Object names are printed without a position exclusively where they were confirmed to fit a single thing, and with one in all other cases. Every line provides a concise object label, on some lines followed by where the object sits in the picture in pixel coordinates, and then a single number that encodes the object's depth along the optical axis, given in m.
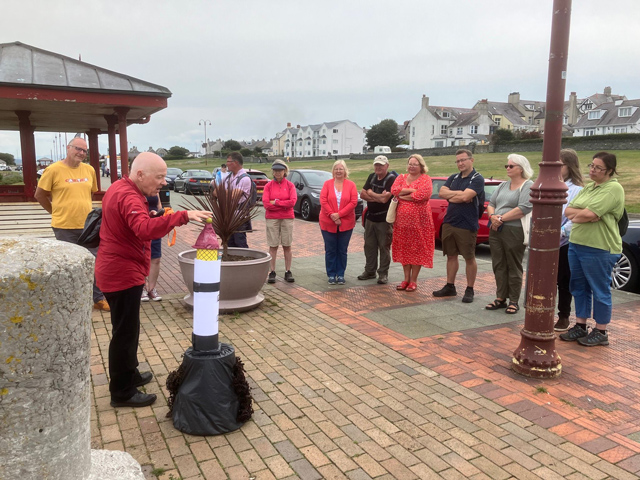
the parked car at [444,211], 10.25
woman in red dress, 7.08
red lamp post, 4.10
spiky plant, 6.09
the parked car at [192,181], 26.81
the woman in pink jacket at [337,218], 7.53
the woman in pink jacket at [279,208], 7.54
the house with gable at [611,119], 77.88
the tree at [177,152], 106.07
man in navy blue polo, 6.53
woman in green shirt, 4.93
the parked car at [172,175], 32.80
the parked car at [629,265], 7.38
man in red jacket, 3.37
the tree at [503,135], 60.11
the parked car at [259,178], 21.06
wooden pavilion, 7.70
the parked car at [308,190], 16.56
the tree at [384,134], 91.69
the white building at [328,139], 111.25
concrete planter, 5.99
